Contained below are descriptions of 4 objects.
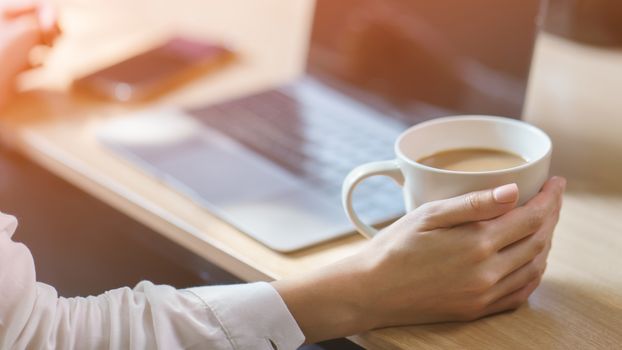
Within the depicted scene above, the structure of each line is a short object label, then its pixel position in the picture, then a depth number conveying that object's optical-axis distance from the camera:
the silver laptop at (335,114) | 1.16
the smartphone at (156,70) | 1.36
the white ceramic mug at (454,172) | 1.02
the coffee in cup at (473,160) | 1.06
